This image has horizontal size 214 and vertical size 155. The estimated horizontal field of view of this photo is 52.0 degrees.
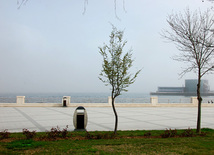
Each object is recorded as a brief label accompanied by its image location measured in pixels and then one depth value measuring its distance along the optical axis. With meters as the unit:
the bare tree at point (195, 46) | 9.62
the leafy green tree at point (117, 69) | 8.62
